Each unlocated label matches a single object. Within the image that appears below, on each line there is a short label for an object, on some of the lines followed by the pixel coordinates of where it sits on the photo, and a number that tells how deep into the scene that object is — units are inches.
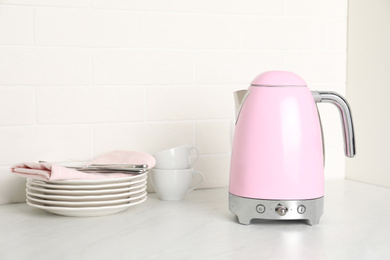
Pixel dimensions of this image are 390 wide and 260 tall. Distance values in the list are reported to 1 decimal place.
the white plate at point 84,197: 57.6
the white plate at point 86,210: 57.8
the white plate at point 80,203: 57.8
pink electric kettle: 55.4
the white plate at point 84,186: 57.6
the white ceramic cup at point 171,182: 63.4
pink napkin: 57.3
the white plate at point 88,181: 57.7
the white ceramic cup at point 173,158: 63.4
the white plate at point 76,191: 57.6
